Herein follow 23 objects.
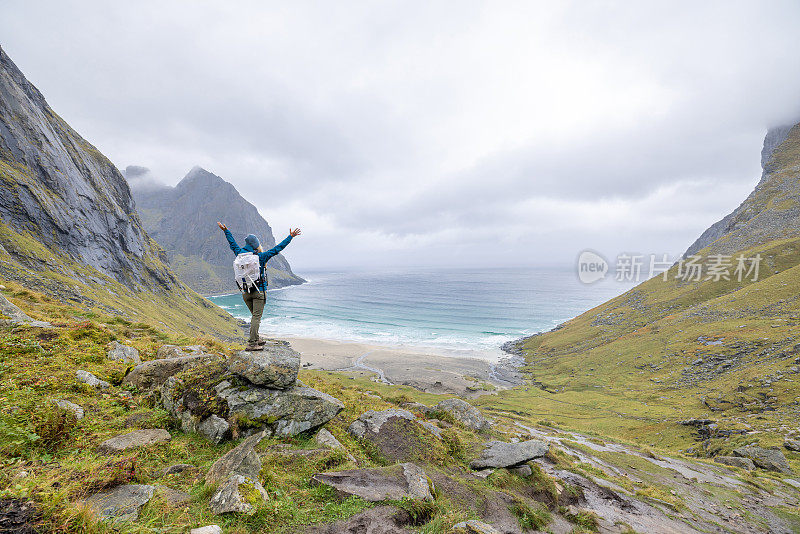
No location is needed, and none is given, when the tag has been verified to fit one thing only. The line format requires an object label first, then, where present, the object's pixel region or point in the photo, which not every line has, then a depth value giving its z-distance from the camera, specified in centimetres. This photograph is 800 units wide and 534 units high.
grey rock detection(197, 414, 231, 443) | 820
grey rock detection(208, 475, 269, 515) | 527
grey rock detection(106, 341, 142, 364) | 1159
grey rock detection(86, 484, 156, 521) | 451
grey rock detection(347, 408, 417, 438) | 1116
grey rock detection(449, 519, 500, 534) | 627
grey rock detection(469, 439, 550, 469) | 1137
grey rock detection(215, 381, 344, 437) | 914
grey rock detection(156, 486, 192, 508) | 529
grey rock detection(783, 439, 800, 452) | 2669
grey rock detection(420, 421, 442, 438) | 1241
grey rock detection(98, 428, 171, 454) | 665
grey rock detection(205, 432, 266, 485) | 618
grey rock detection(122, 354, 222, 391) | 991
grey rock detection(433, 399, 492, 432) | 1797
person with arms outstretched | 962
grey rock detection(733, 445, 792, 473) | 2330
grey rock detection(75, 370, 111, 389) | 909
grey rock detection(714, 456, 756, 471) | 2370
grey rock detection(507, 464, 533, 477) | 1154
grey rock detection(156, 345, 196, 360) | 1289
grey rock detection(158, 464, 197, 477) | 640
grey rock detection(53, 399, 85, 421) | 720
